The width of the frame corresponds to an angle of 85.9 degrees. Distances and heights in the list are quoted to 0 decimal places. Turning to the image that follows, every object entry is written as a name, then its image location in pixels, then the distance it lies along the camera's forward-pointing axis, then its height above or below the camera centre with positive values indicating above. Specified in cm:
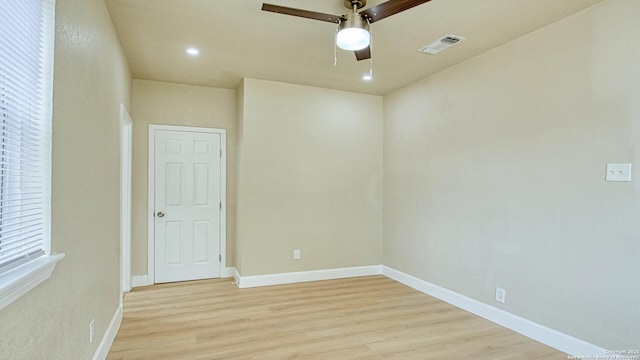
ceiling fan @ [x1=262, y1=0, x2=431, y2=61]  202 +104
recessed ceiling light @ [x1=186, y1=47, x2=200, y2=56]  339 +132
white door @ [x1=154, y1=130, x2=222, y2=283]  445 -29
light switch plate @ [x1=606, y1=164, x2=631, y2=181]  233 +8
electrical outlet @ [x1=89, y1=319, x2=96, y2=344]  213 -92
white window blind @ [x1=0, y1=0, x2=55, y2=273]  118 +21
